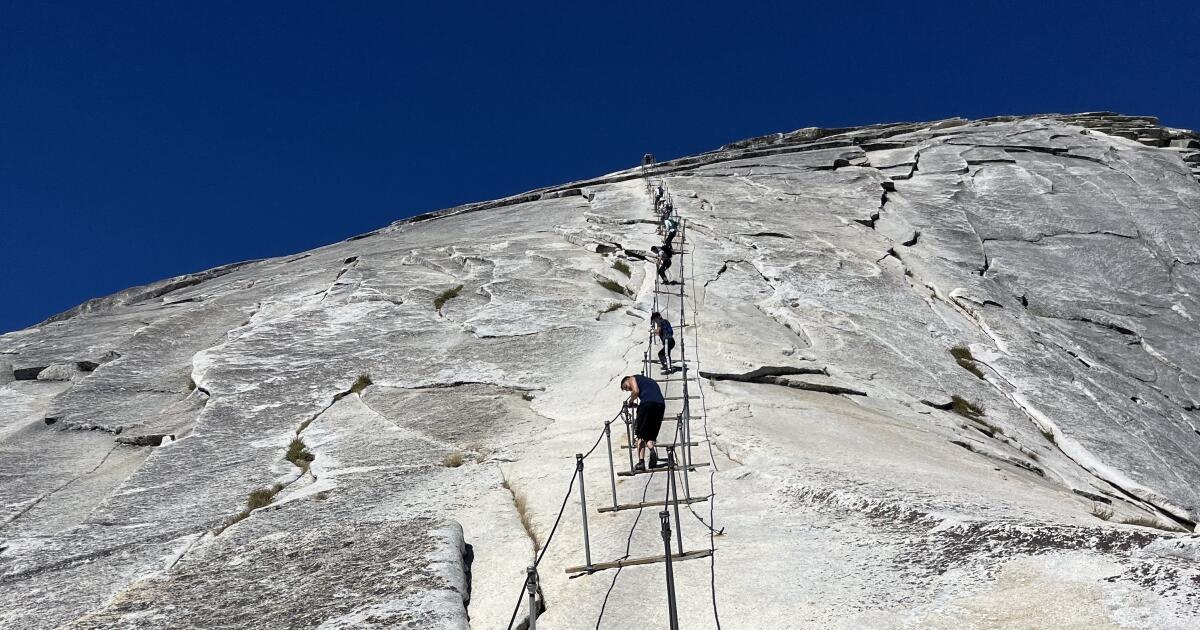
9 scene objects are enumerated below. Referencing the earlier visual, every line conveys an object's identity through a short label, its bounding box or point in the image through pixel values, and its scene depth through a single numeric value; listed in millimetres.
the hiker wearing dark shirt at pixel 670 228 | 24127
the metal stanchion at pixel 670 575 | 6820
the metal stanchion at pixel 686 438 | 11969
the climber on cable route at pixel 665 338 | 16328
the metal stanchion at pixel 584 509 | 9020
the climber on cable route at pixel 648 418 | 11875
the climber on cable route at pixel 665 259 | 22859
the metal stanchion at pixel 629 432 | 12534
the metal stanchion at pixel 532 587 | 7160
